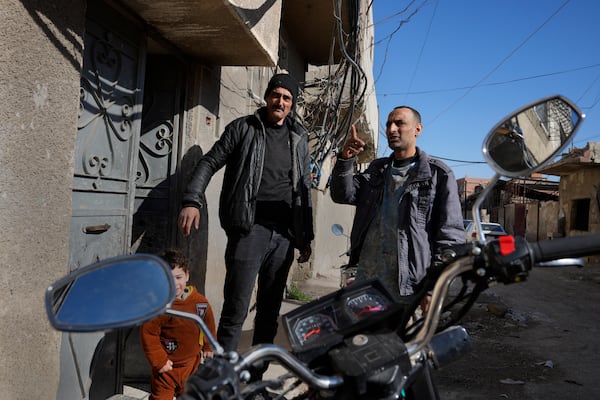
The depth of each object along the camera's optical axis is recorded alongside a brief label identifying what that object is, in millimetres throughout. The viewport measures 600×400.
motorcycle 924
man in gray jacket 2631
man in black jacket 2930
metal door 2680
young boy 2570
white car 18220
